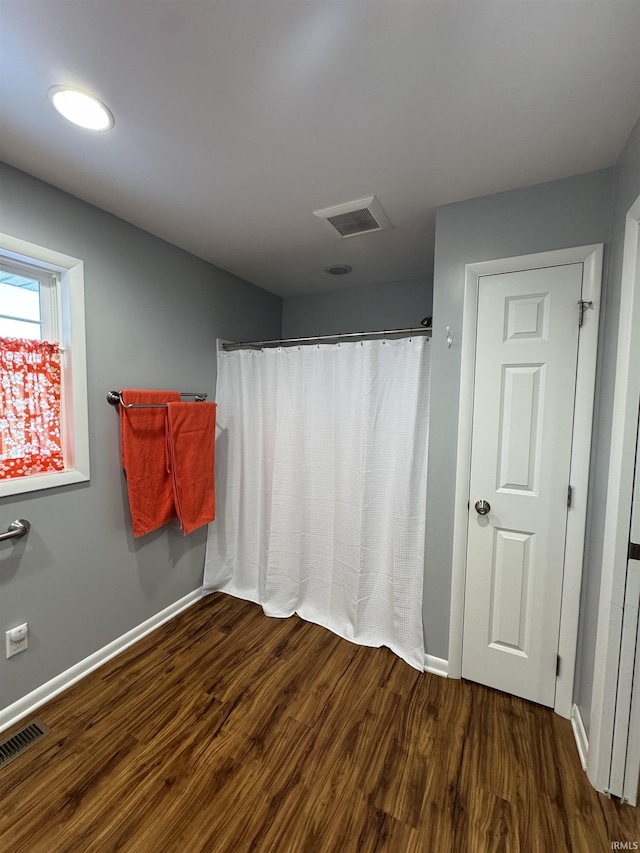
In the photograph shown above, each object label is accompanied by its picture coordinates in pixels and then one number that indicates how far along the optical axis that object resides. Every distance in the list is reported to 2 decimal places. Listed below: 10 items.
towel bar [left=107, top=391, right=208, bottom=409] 1.81
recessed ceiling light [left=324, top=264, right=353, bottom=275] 2.48
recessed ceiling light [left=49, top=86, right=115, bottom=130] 1.09
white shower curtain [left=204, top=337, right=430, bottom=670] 1.90
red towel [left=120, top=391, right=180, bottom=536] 1.85
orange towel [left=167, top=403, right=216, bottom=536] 2.08
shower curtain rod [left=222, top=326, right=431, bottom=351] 2.35
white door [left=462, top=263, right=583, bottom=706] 1.51
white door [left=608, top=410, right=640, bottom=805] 1.16
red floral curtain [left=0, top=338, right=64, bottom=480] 1.49
